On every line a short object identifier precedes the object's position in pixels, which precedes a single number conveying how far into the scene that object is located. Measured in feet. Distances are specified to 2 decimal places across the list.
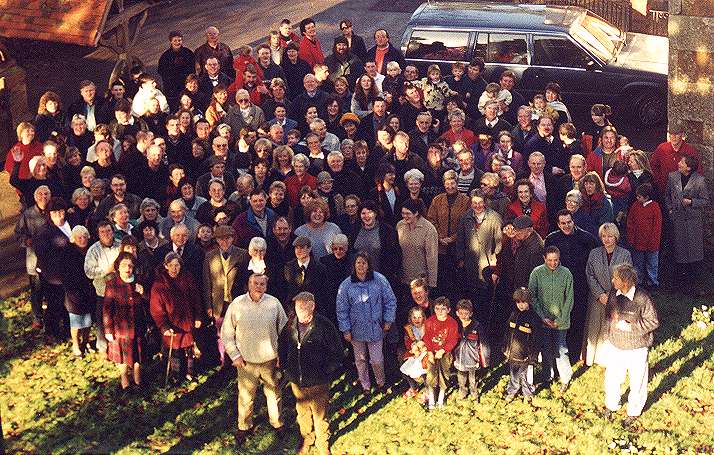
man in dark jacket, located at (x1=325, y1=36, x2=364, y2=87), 56.03
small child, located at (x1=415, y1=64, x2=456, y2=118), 52.11
